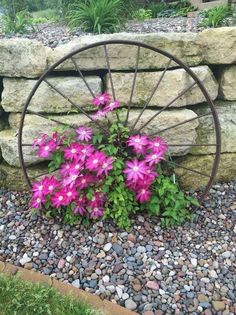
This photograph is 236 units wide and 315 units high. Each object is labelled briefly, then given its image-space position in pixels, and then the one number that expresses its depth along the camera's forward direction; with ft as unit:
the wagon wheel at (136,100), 5.50
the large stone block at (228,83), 6.04
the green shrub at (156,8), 8.32
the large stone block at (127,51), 5.58
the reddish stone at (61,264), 5.02
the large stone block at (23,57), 5.61
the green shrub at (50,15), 8.10
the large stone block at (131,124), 5.73
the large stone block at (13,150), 5.87
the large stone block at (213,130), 6.15
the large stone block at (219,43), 5.72
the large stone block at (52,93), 5.70
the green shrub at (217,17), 6.34
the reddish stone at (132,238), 5.29
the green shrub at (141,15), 7.44
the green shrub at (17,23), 6.87
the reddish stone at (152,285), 4.73
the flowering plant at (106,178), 5.18
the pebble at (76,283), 4.78
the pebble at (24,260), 5.12
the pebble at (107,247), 5.19
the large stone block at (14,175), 6.09
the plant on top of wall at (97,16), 6.25
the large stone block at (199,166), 6.17
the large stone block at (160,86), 5.69
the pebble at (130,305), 4.51
